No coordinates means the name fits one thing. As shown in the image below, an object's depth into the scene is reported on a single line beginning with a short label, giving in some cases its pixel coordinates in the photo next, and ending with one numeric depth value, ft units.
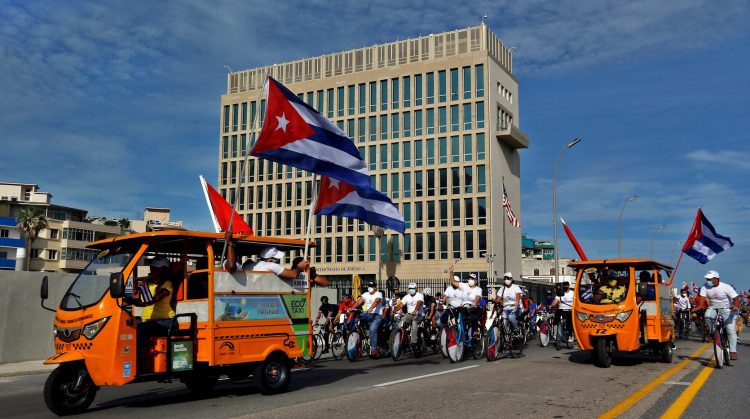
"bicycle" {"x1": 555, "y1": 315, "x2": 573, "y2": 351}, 61.10
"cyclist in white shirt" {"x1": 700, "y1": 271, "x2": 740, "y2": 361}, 42.52
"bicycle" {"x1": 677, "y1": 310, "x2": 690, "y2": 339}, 83.51
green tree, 249.14
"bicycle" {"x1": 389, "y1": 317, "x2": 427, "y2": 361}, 50.44
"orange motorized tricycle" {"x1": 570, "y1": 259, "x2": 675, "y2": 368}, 43.29
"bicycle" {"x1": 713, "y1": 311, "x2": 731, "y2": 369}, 41.78
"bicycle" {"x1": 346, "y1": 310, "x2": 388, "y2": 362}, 49.36
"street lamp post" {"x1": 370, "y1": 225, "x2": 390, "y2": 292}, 202.90
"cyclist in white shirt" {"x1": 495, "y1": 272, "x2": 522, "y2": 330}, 50.65
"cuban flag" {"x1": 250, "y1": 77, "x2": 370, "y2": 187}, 36.68
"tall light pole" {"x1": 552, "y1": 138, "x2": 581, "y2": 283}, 122.08
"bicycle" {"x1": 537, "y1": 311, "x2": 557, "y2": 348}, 63.46
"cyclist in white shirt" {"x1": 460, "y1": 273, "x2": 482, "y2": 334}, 48.55
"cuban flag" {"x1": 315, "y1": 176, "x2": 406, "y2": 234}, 45.42
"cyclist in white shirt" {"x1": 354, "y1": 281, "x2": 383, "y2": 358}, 50.44
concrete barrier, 49.03
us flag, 128.97
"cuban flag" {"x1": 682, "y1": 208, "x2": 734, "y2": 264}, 80.84
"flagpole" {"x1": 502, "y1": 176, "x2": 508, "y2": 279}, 208.48
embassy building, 214.28
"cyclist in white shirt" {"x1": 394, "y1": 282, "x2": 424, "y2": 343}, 53.83
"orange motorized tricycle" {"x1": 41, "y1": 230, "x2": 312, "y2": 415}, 25.76
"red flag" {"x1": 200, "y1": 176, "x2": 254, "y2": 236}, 53.26
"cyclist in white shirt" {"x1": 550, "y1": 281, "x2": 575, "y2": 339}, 60.95
